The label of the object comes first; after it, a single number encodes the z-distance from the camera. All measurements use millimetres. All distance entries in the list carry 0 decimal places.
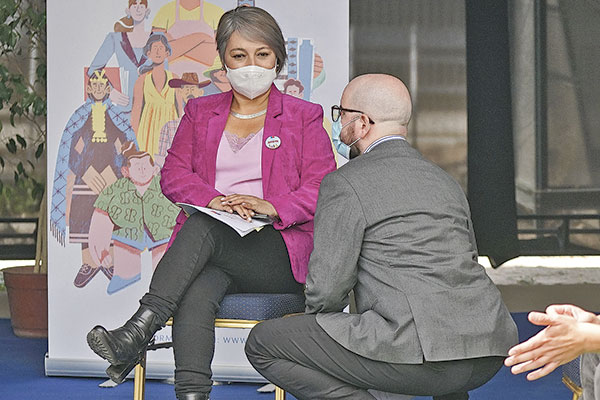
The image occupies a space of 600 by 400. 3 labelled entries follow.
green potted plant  9875
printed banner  7613
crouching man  4199
